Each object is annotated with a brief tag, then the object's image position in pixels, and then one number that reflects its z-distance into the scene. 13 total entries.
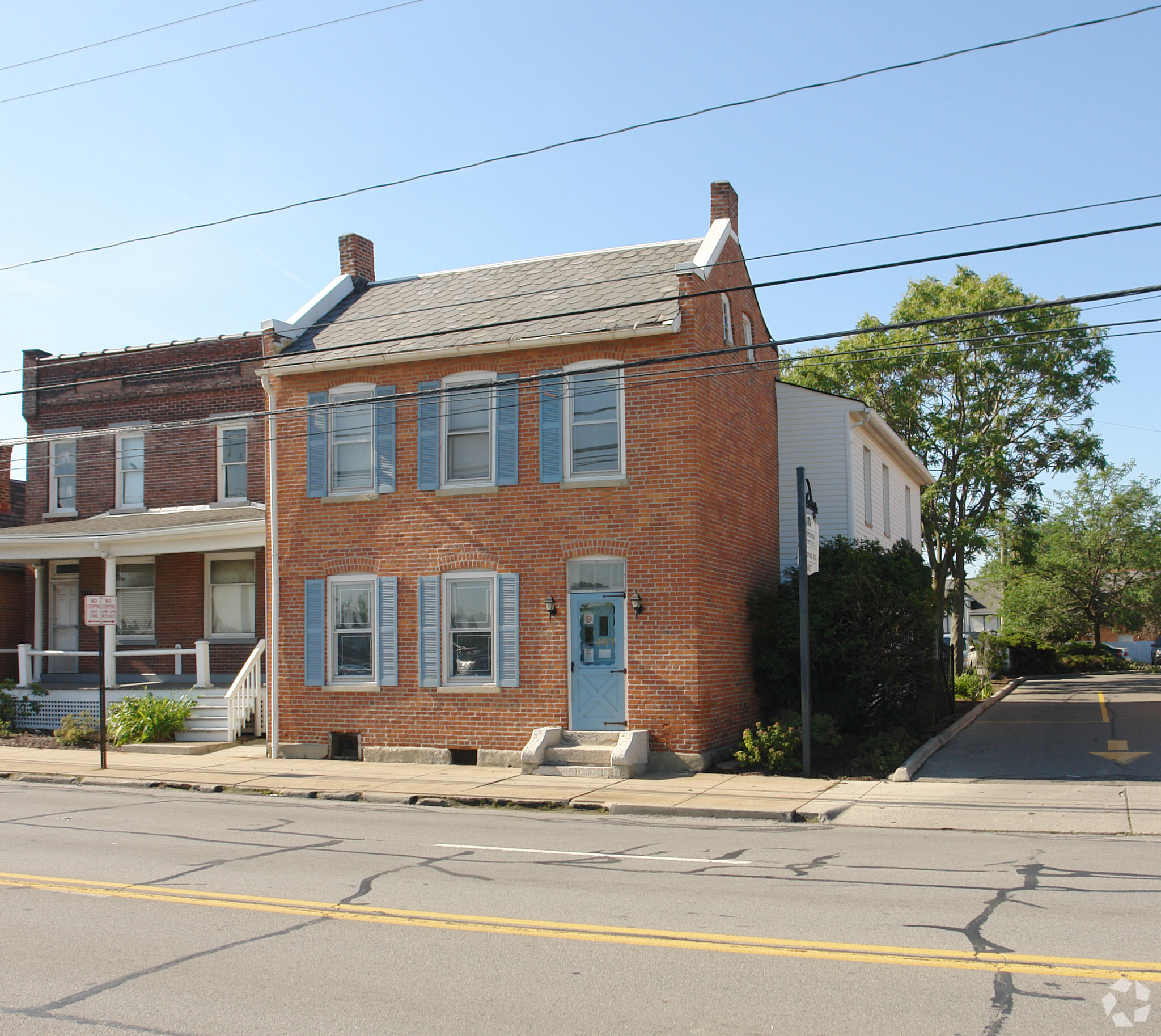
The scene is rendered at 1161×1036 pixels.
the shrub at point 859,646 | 16.48
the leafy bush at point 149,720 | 19.53
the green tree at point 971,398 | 32.94
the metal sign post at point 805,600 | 14.89
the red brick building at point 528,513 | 15.86
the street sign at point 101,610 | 16.91
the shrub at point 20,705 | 21.34
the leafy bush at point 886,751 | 15.30
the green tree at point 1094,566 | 48.00
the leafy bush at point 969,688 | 27.92
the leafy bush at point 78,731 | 19.89
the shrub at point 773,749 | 15.27
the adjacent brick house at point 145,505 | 21.53
